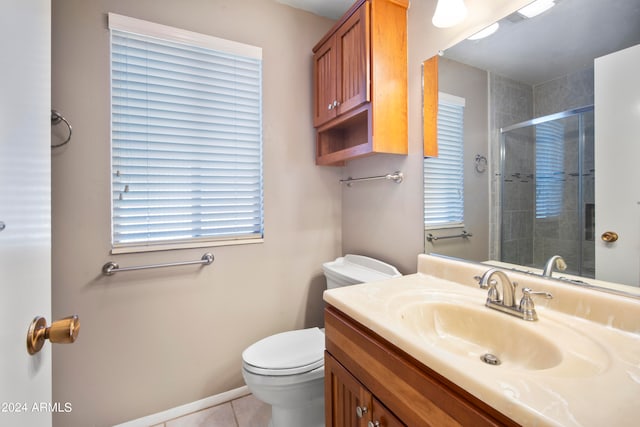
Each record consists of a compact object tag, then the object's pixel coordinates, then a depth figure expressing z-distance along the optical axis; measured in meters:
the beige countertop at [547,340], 0.43
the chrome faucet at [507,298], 0.78
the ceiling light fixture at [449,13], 1.06
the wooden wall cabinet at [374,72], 1.28
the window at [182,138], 1.38
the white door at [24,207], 0.42
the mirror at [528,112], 0.79
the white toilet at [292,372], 1.17
